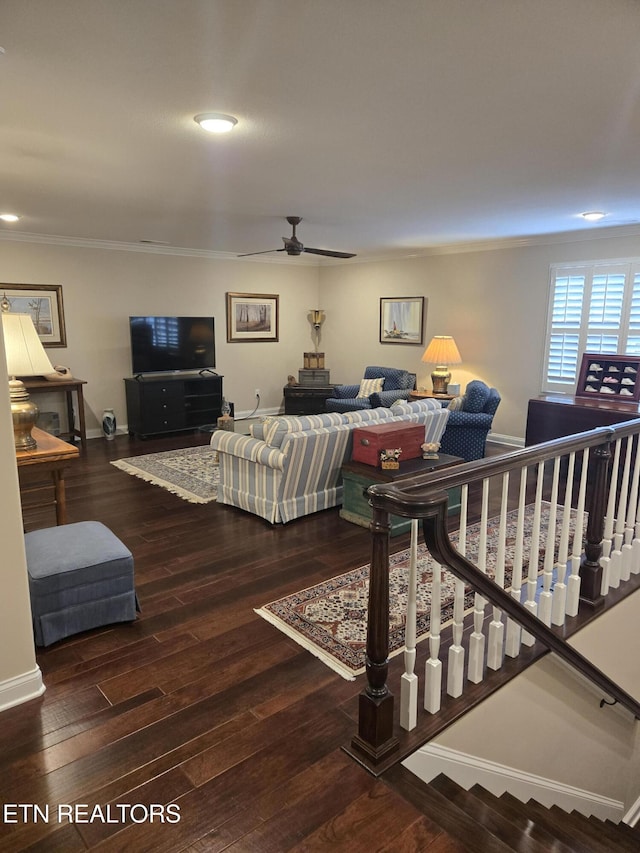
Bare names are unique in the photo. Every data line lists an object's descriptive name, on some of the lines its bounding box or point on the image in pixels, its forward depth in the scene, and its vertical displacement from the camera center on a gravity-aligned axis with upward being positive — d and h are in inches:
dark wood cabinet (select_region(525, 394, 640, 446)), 209.2 -31.7
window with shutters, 236.2 +7.3
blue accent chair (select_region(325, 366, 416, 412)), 293.4 -33.6
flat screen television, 295.9 -8.6
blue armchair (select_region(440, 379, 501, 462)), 233.3 -37.1
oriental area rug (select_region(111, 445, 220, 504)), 206.7 -58.7
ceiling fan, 199.6 +28.7
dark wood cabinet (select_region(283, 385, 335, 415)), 344.8 -41.8
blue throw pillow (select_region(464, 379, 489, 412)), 235.8 -27.6
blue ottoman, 105.0 -48.7
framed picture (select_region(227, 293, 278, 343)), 340.2 +7.3
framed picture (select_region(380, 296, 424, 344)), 319.3 +5.9
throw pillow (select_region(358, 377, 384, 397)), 310.9 -31.4
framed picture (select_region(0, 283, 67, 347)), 263.1 +9.7
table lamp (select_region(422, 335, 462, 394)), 280.2 -10.7
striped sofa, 169.2 -41.3
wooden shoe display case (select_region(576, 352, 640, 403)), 223.5 -18.5
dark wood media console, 290.2 -40.1
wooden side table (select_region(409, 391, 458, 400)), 277.4 -32.5
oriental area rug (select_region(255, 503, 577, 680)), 107.8 -61.0
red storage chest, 171.2 -34.1
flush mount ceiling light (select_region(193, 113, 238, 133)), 105.9 +39.5
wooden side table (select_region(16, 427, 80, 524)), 127.8 -30.6
